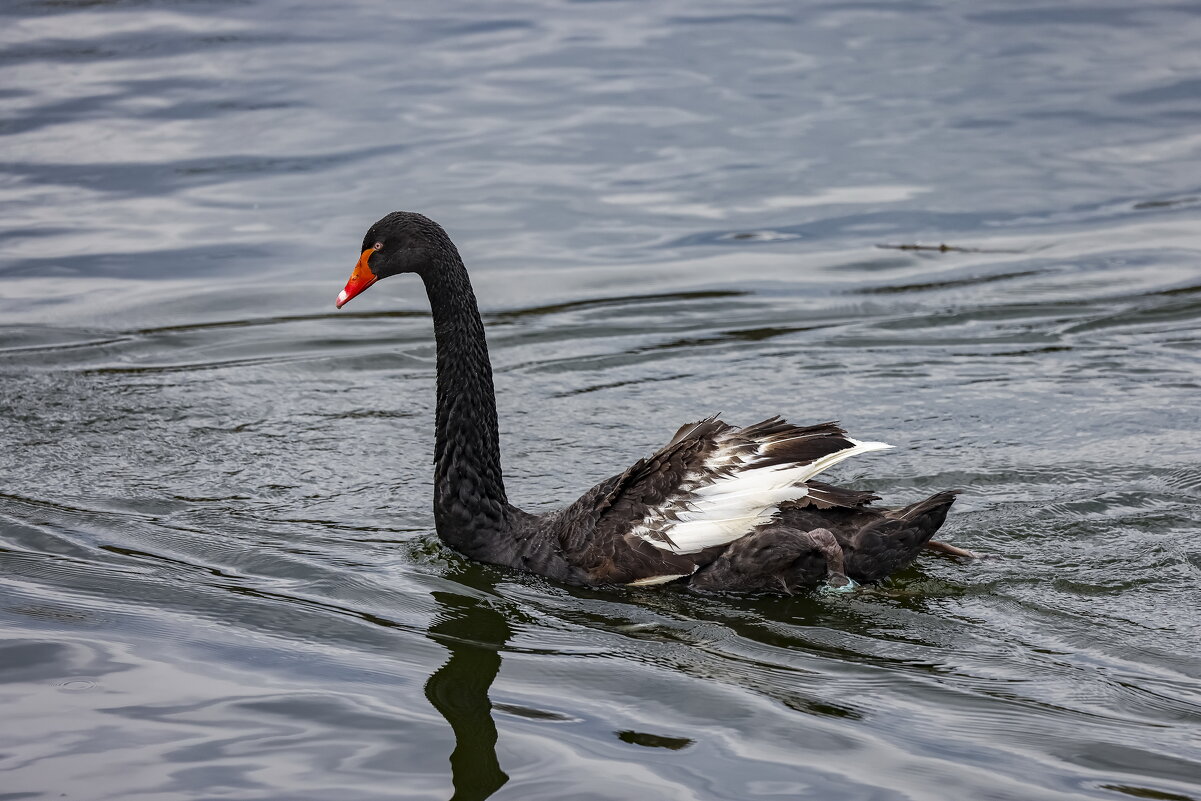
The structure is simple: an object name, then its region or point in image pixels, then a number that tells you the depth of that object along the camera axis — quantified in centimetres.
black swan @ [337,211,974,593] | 1214
